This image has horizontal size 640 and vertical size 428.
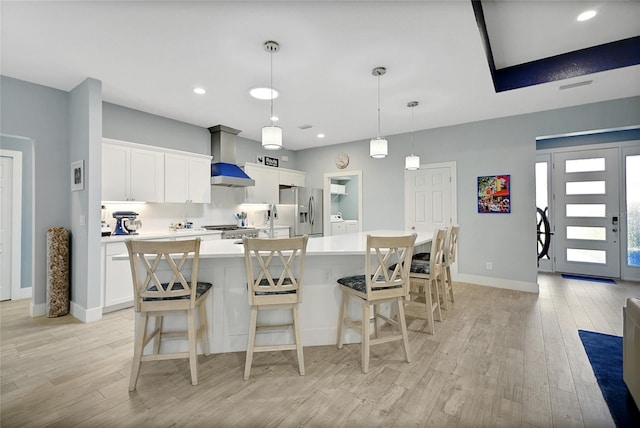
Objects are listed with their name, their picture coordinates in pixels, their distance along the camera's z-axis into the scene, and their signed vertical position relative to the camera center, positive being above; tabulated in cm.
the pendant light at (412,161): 410 +75
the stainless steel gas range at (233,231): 493 -26
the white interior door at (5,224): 404 -10
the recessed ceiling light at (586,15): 244 +166
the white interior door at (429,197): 523 +32
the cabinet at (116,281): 350 -79
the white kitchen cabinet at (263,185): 582 +61
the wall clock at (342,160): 638 +118
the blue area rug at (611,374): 175 -117
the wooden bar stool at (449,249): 345 -41
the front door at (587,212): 500 +3
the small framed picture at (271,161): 642 +119
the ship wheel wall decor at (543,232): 551 -33
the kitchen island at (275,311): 245 -72
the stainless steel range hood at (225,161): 503 +97
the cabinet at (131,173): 377 +58
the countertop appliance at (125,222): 392 -9
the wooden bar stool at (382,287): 219 -56
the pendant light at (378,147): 331 +76
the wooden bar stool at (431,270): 293 -58
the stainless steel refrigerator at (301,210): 613 +11
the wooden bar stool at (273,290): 202 -54
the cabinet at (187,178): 446 +60
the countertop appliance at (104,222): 396 -8
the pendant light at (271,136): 272 +74
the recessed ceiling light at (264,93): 353 +149
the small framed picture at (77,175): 338 +48
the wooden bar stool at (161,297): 193 -55
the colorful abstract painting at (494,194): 468 +33
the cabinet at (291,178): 645 +85
